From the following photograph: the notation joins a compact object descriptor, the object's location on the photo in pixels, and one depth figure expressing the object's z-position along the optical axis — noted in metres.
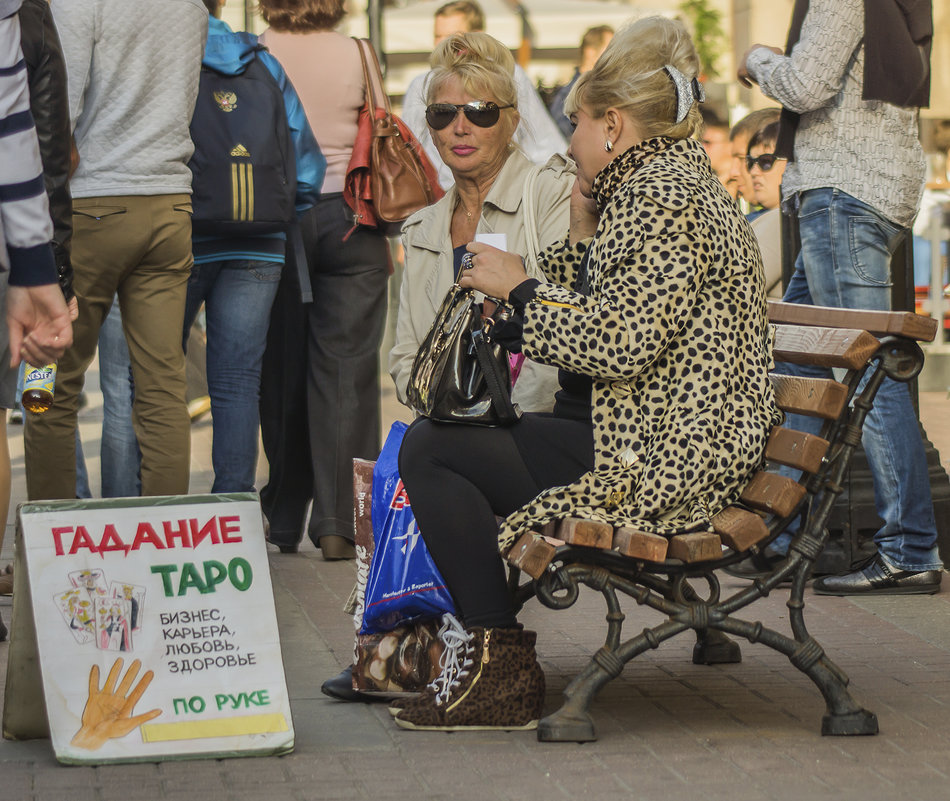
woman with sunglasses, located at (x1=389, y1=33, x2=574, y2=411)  9.22
